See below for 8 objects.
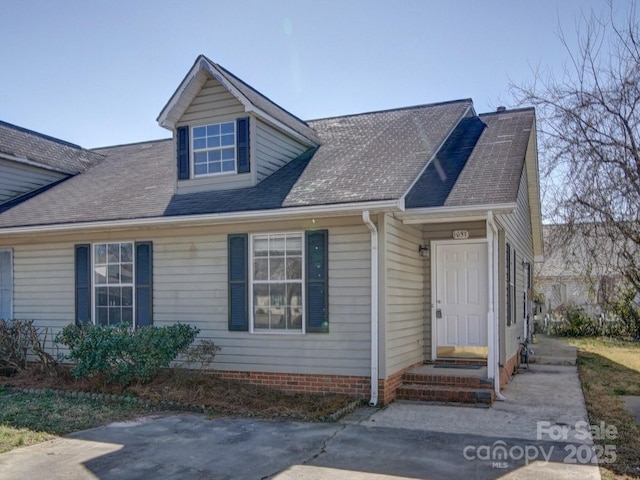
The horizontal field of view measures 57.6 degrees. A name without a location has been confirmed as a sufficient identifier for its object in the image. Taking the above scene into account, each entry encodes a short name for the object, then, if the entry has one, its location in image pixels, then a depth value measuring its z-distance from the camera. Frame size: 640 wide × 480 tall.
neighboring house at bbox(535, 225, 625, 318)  12.28
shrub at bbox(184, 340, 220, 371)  9.26
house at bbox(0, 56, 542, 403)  8.69
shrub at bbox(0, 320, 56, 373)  10.74
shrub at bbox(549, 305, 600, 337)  21.23
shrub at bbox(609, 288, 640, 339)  20.25
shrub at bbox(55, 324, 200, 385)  8.86
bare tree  11.13
